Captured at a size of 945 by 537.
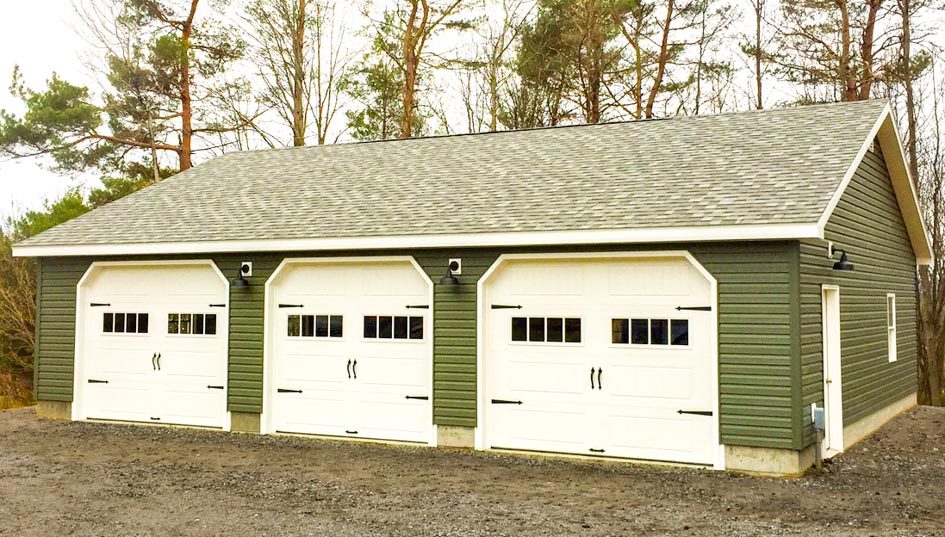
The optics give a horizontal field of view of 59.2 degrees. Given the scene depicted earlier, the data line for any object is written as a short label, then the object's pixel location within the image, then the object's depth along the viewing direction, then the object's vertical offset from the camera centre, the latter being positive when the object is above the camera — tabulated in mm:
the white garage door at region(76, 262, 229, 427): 10336 -658
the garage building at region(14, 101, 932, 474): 7863 -43
